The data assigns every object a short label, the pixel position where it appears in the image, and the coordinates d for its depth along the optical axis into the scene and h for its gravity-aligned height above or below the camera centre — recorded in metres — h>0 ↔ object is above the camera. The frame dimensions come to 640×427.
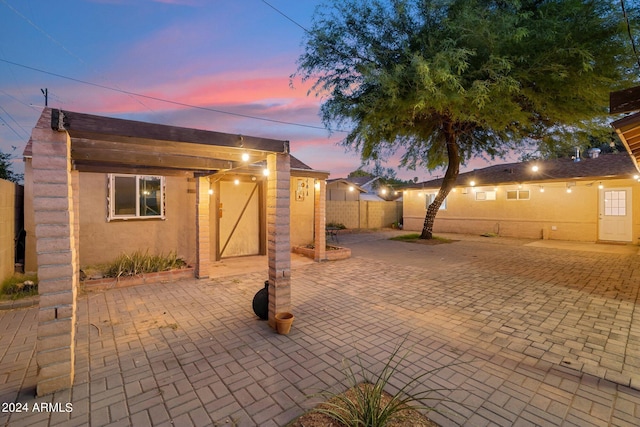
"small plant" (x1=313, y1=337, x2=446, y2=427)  2.01 -1.56
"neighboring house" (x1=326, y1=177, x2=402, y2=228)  18.38 -0.22
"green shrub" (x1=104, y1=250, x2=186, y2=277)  6.21 -1.30
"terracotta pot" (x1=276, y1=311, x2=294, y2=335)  3.82 -1.55
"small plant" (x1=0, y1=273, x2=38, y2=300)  4.97 -1.46
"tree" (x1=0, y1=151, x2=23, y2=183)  10.49 +1.57
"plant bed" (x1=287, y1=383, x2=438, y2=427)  2.16 -1.64
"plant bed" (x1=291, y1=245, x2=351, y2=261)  9.02 -1.42
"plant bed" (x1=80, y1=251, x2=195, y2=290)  5.92 -1.43
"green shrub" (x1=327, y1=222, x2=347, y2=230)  17.25 -1.02
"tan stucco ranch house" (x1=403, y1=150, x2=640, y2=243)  11.95 +0.41
